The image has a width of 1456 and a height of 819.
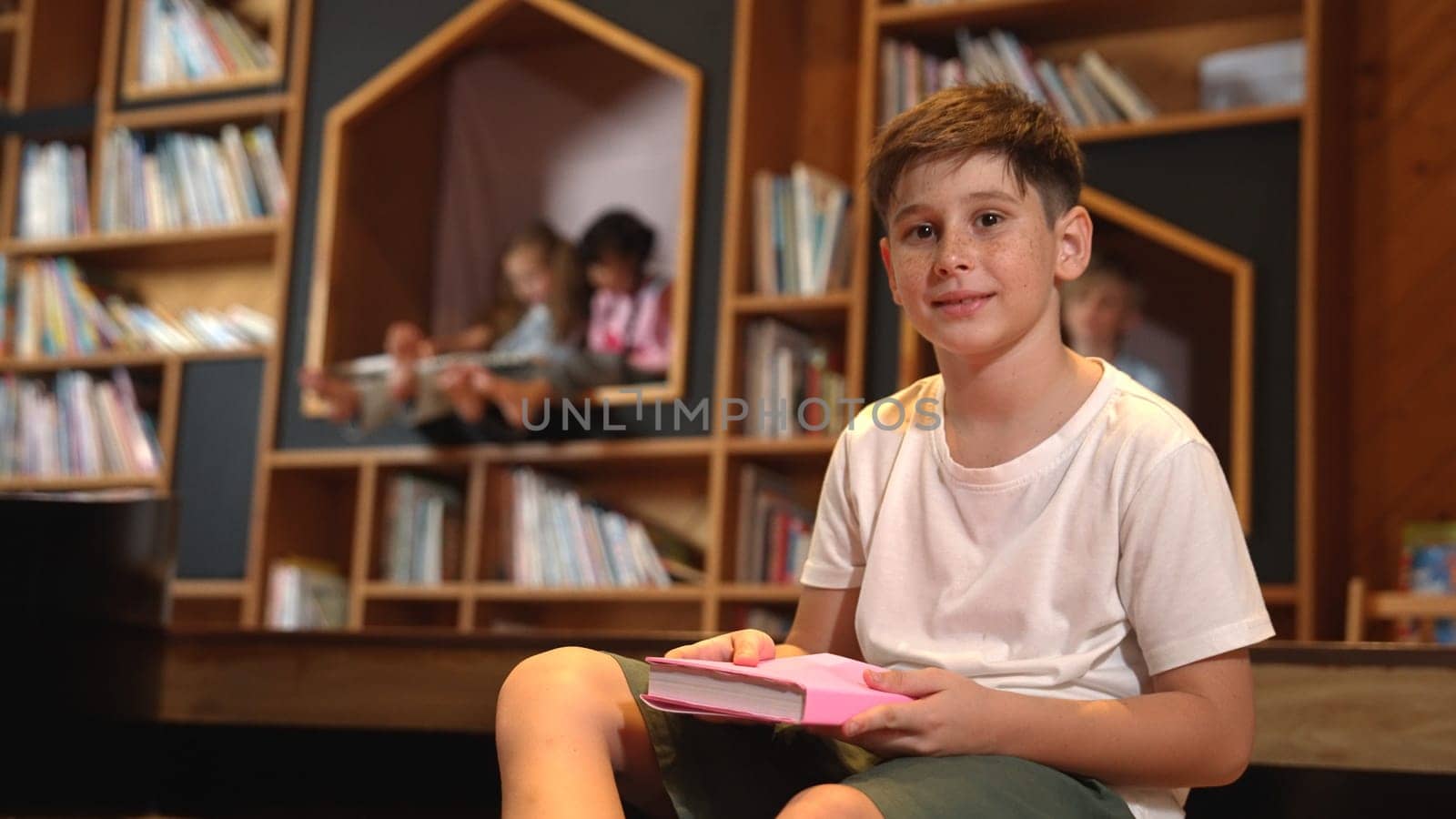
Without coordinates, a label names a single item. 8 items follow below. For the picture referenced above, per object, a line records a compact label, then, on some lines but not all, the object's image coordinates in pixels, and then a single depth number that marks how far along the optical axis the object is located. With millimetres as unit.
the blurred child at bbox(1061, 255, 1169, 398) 3201
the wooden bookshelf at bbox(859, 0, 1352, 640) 2895
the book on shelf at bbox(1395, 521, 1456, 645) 2889
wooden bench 1688
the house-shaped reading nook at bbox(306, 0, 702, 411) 3926
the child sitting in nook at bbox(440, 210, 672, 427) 3518
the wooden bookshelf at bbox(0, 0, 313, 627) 4043
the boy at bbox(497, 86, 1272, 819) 1051
